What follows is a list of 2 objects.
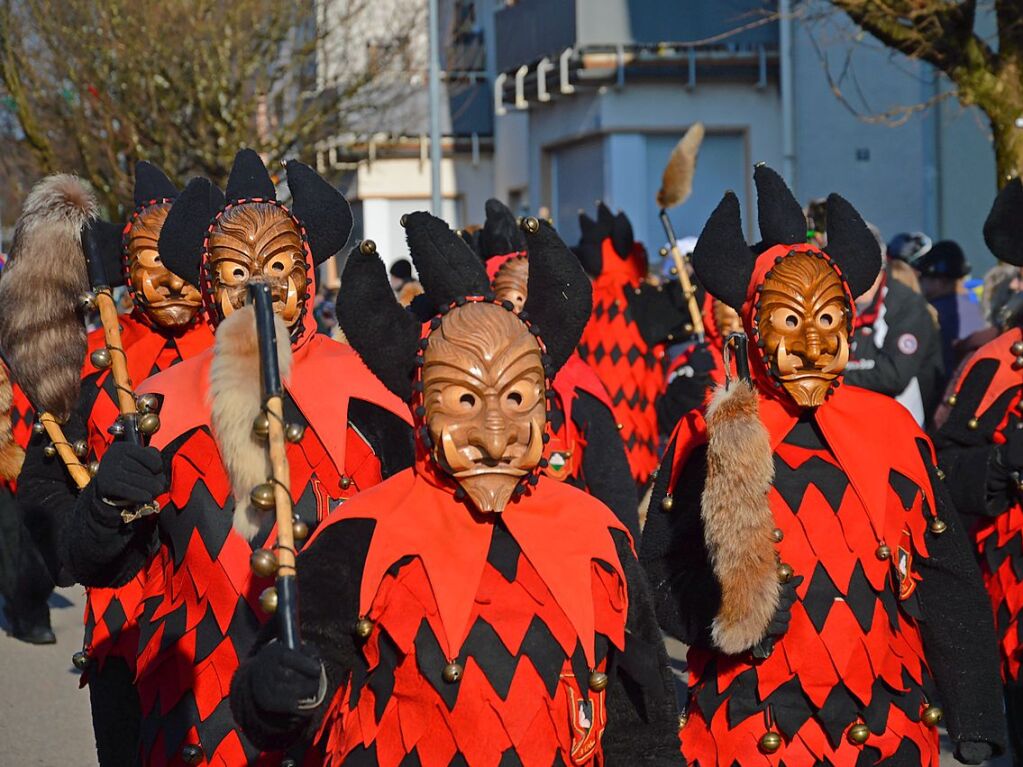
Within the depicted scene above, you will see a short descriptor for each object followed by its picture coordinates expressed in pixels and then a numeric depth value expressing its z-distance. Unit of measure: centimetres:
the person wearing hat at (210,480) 427
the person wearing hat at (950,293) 1052
